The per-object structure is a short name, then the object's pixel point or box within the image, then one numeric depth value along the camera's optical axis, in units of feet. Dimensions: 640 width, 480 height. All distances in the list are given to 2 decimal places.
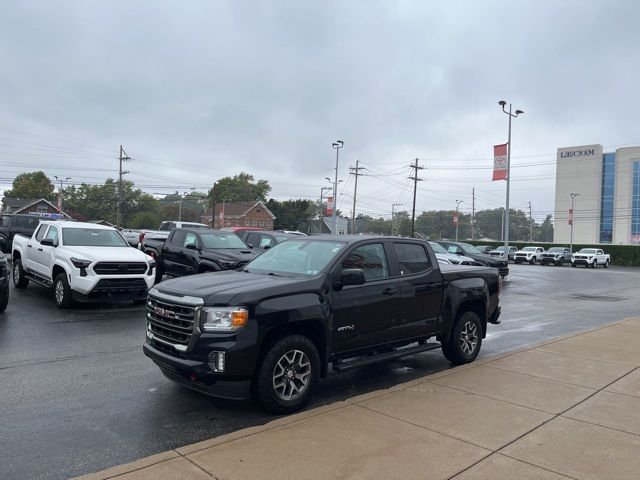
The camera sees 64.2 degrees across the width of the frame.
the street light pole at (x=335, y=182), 145.07
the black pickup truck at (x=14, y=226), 67.82
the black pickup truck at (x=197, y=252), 42.55
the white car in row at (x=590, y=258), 146.10
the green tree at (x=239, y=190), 377.09
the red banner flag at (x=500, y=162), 103.96
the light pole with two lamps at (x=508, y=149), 105.40
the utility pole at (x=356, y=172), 198.02
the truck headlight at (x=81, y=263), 33.22
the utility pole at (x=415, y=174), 195.89
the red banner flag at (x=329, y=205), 172.49
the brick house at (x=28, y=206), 258.37
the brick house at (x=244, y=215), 308.40
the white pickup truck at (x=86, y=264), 33.45
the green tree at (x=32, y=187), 334.03
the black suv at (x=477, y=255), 75.72
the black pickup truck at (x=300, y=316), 15.33
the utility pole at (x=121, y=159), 204.23
